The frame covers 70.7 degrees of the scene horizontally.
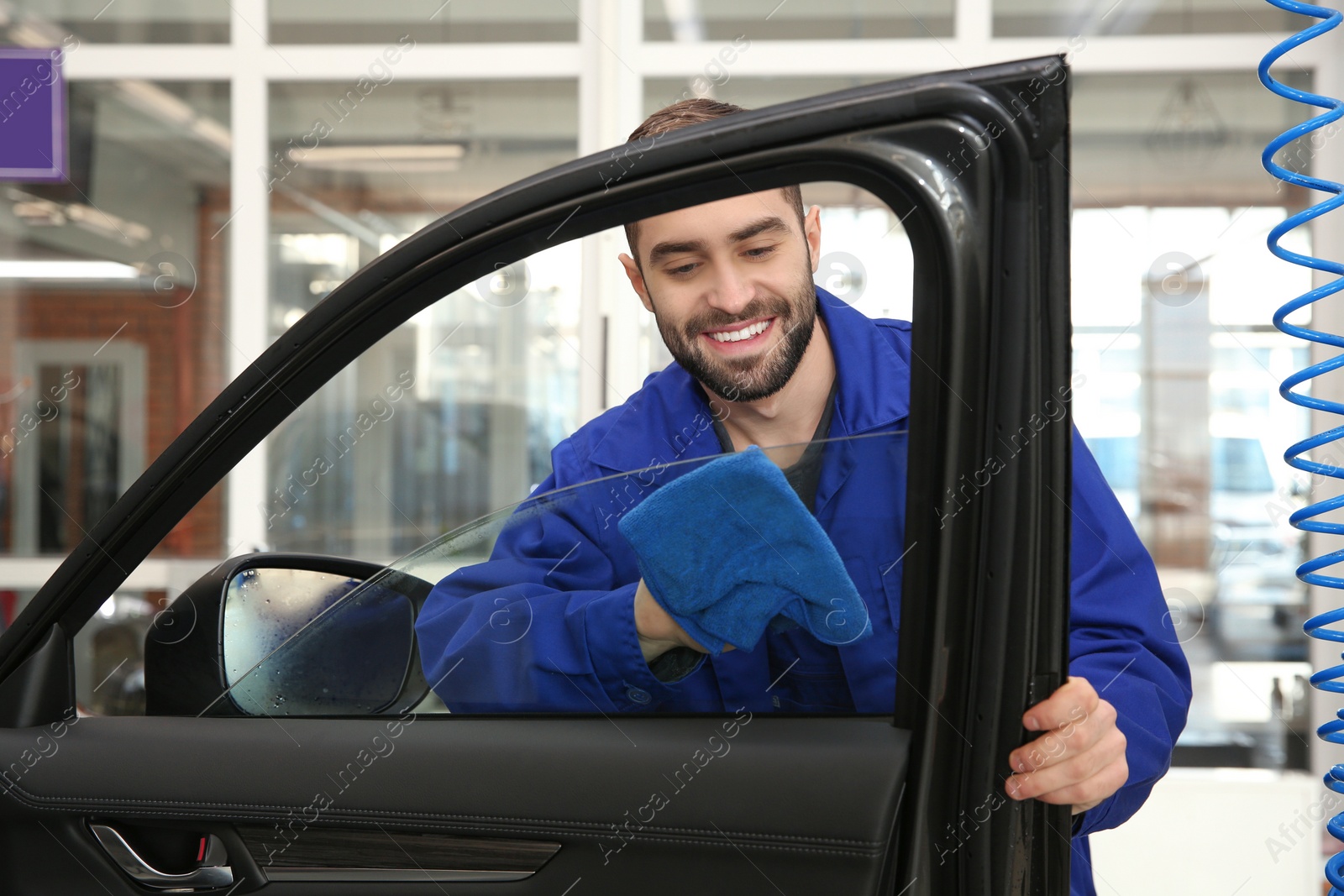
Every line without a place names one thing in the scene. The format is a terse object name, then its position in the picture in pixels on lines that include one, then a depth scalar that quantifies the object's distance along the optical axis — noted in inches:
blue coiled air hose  41.0
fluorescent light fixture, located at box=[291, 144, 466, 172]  151.4
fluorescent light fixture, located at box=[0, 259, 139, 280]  158.4
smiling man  30.9
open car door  28.4
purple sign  149.2
